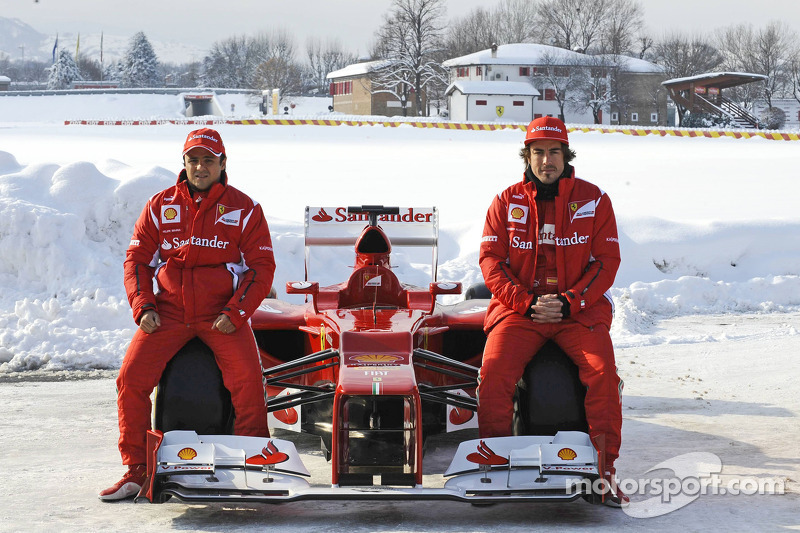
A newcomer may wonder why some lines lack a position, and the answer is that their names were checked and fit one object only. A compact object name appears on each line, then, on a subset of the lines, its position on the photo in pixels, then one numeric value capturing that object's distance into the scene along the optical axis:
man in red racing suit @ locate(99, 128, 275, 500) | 5.88
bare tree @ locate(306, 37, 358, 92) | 138.00
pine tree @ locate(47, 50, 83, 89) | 116.50
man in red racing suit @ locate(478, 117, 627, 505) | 5.93
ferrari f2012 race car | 5.41
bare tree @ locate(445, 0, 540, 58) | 112.44
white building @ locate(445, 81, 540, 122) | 71.26
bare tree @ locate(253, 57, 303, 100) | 101.38
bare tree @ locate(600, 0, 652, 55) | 97.75
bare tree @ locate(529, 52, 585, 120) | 82.06
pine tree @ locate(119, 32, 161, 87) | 122.38
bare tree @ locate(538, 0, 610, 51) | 100.06
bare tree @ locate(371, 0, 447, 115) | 83.38
